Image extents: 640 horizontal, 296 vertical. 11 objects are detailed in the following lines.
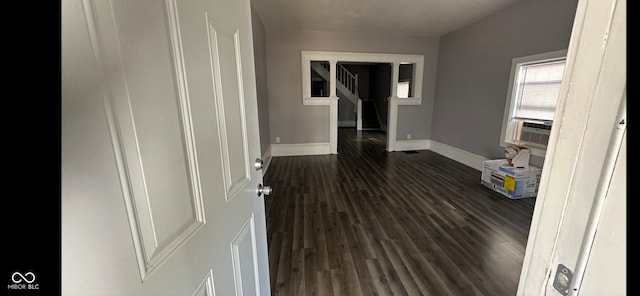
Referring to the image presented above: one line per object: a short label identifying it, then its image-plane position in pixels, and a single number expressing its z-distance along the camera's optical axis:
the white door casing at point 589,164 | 0.38
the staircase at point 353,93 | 8.90
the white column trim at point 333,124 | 5.05
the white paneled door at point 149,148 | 0.32
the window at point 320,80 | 7.48
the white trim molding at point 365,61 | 4.79
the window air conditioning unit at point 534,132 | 3.08
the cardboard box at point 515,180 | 2.93
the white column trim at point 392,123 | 5.28
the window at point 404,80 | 7.84
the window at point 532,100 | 2.99
